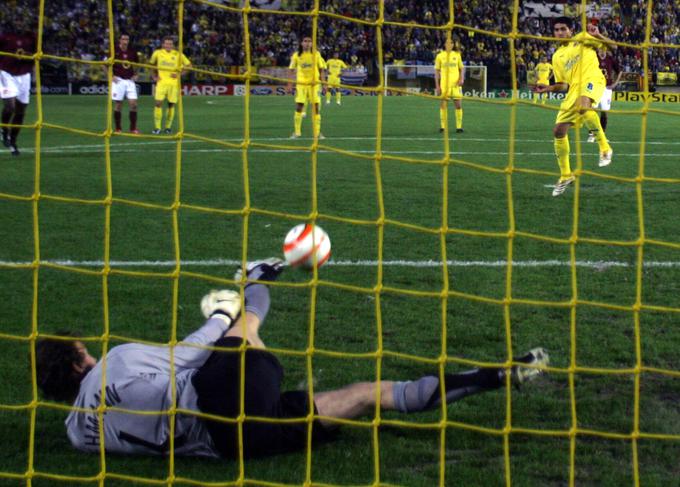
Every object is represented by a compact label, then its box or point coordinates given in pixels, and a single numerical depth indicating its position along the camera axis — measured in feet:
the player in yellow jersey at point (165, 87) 56.80
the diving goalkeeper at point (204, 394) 11.85
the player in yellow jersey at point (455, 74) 59.21
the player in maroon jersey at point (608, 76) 49.67
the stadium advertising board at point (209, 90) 114.11
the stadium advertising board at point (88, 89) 108.27
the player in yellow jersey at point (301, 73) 53.67
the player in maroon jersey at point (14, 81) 41.96
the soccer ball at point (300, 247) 15.26
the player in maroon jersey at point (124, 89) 52.54
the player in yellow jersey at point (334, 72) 94.31
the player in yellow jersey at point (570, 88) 31.66
